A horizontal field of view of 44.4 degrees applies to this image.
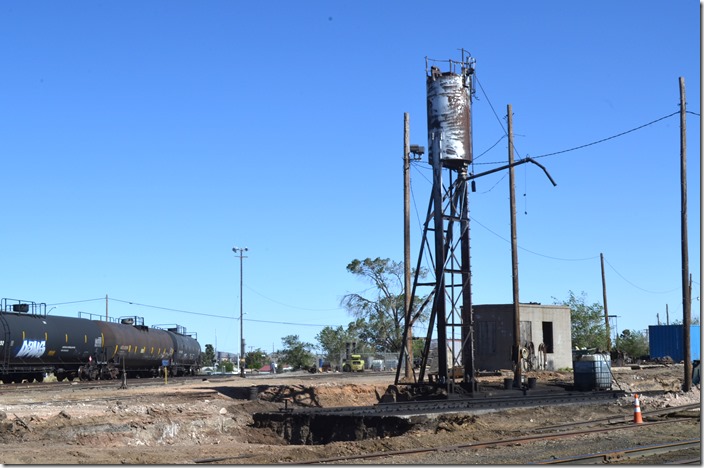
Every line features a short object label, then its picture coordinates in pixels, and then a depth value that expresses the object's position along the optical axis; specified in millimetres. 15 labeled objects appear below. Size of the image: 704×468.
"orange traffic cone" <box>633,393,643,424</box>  22016
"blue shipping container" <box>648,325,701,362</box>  68312
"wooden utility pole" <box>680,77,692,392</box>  32344
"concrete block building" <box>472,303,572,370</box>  46719
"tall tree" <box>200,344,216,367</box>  126938
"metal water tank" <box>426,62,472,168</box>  28000
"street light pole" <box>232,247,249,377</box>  57875
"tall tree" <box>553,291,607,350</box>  75562
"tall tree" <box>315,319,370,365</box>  89688
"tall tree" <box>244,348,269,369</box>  119188
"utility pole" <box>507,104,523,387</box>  33094
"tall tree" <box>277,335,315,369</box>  98750
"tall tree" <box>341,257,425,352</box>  85062
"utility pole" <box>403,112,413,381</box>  33344
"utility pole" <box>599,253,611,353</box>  75000
